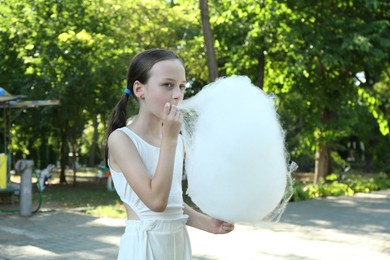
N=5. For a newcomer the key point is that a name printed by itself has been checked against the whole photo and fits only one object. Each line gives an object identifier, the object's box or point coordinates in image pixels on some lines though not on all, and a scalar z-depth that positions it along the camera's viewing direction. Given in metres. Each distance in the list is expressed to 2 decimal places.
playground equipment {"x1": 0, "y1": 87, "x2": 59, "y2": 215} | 9.16
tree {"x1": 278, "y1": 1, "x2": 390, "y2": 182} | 12.07
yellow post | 9.38
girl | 1.80
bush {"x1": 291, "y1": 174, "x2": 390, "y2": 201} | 12.62
